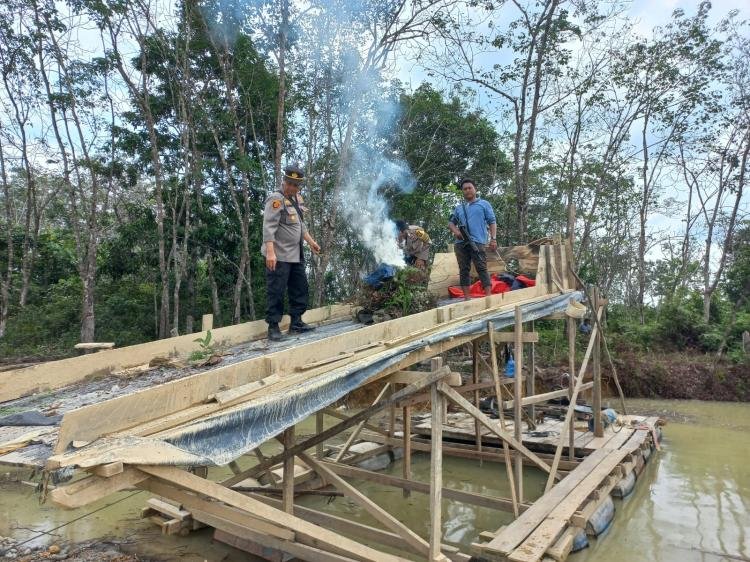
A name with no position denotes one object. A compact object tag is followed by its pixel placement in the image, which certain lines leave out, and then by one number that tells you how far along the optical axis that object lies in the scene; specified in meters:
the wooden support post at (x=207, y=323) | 4.93
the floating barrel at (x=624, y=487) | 6.40
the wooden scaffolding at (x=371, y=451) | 2.39
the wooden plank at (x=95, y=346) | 4.14
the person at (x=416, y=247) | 8.48
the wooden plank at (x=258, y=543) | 4.18
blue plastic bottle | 8.94
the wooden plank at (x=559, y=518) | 4.17
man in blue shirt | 6.50
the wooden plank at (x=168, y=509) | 5.54
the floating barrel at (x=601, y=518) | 5.39
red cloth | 6.92
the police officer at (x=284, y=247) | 5.16
